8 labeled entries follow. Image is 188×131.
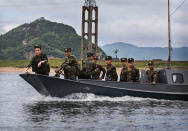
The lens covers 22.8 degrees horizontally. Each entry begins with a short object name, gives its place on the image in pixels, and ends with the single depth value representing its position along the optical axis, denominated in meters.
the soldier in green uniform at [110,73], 25.67
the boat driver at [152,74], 25.54
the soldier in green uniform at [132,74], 25.77
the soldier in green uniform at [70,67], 24.34
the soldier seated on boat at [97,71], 25.09
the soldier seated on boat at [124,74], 25.77
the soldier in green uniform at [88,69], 25.05
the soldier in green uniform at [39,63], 23.39
